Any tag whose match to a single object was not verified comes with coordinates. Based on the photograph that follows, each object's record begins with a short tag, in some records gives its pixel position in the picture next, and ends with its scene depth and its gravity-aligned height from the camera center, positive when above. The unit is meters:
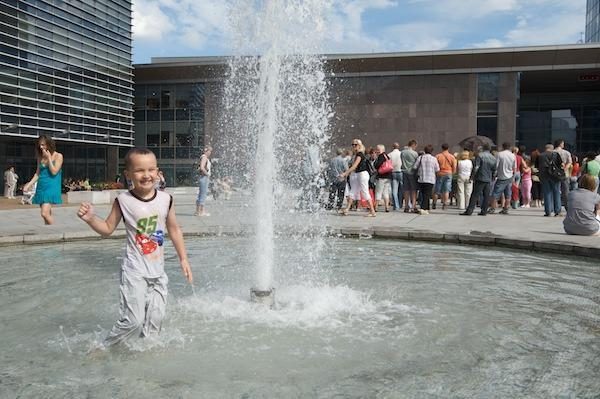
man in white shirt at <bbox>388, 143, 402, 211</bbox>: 15.35 +0.35
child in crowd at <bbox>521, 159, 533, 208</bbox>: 16.84 +0.07
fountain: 3.39 -1.21
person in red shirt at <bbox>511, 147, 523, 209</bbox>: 16.16 +0.17
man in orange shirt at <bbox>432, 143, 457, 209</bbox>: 15.53 +0.37
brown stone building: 33.19 +6.57
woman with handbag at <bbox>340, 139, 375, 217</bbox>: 13.29 +0.24
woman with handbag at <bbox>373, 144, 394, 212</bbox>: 14.65 +0.30
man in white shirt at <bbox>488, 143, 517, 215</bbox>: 13.88 +0.49
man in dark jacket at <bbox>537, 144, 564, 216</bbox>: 13.09 +0.26
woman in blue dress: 9.05 +0.09
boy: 3.76 -0.47
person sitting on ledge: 9.77 -0.40
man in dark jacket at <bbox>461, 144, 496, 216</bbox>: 13.49 +0.26
